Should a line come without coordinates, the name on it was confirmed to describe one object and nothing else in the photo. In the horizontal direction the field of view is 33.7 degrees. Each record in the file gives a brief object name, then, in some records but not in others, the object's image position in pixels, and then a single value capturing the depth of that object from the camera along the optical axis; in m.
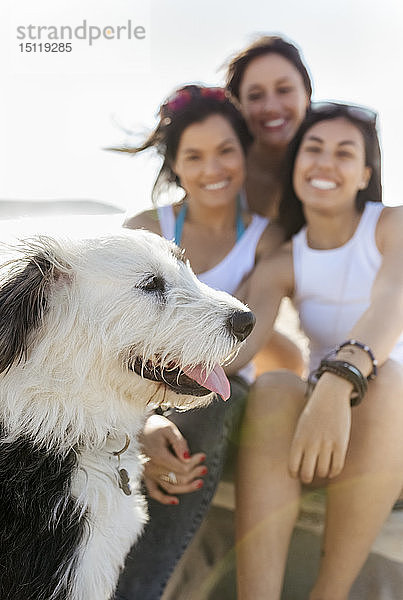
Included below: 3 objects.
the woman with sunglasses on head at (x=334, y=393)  1.94
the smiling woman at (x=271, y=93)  2.53
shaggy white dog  1.46
